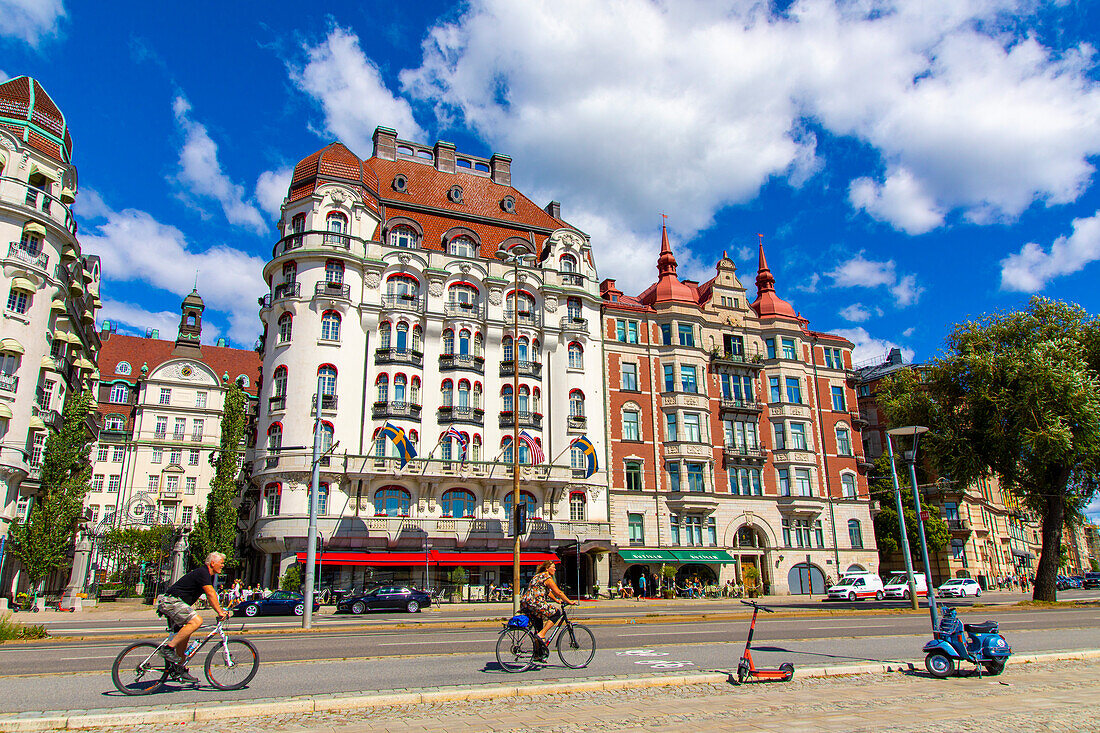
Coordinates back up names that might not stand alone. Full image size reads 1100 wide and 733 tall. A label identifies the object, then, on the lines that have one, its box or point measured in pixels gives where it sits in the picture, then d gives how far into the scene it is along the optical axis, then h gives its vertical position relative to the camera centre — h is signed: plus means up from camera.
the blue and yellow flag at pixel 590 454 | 48.41 +7.42
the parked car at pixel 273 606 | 34.78 -1.50
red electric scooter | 11.24 -1.57
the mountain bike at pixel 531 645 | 12.25 -1.22
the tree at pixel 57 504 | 39.75 +3.96
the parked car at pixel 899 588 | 48.25 -1.41
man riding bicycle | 9.99 -0.41
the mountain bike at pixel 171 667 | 9.98 -1.22
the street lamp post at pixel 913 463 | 17.08 +2.88
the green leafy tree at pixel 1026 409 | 34.38 +7.46
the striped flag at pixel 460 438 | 48.52 +8.64
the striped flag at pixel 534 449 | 45.62 +7.52
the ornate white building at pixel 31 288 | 42.31 +17.18
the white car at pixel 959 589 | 50.69 -1.61
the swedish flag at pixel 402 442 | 44.25 +7.61
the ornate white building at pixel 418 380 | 45.25 +12.73
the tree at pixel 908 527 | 62.72 +3.24
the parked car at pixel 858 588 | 46.88 -1.37
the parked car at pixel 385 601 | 33.94 -1.29
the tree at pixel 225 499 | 45.44 +4.64
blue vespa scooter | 12.21 -1.37
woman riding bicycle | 12.22 -0.61
